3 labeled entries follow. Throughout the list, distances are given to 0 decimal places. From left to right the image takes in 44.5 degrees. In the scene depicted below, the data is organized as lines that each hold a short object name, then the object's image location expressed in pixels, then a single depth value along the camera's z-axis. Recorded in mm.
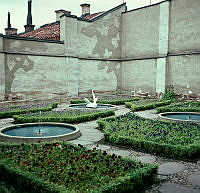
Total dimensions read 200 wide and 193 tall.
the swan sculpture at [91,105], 13230
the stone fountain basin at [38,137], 6684
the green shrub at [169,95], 17609
